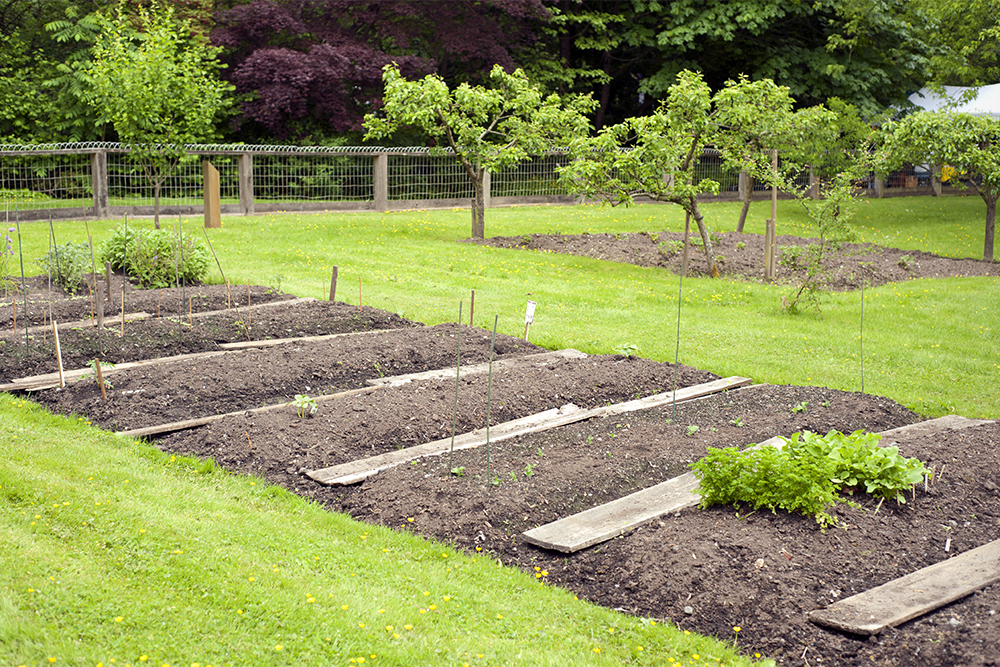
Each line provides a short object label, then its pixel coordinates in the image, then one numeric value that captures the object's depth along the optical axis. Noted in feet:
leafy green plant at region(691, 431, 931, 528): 13.85
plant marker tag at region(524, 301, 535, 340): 24.09
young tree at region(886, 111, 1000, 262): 48.55
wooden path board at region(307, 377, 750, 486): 16.47
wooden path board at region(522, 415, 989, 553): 13.80
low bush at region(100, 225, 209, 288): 33.53
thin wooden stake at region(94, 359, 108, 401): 19.56
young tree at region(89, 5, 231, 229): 46.44
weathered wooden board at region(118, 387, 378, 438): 18.22
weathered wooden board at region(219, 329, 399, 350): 24.84
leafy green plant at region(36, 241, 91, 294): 31.42
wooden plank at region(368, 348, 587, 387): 22.32
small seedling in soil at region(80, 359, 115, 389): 20.67
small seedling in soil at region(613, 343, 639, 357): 24.44
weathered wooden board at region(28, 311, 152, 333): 25.30
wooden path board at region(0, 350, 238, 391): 20.57
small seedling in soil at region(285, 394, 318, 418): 18.99
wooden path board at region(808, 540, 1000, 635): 11.39
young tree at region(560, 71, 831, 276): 40.14
